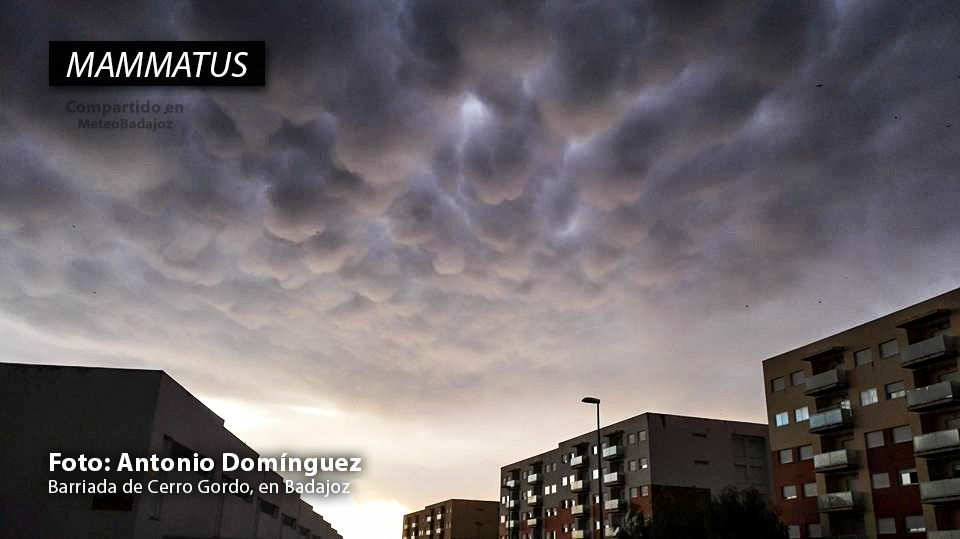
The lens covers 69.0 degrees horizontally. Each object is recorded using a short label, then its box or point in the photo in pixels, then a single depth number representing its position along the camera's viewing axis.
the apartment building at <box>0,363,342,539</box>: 23.83
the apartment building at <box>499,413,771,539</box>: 75.38
